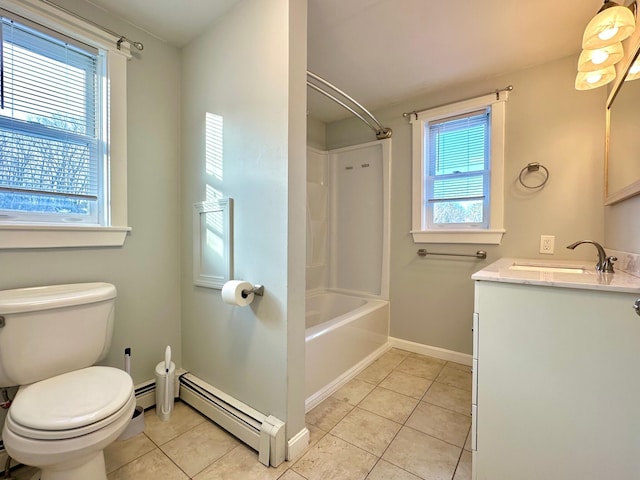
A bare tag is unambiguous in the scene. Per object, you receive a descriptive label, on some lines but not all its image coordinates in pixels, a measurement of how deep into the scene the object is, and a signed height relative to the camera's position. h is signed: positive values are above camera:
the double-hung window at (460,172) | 2.18 +0.53
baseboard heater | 1.31 -0.96
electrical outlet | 2.00 -0.05
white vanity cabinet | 0.92 -0.50
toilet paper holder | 1.40 -0.29
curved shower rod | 2.57 +1.01
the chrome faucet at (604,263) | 1.28 -0.12
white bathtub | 1.83 -0.82
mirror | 1.28 +0.51
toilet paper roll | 1.36 -0.29
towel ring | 2.01 +0.47
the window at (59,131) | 1.31 +0.52
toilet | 0.94 -0.62
